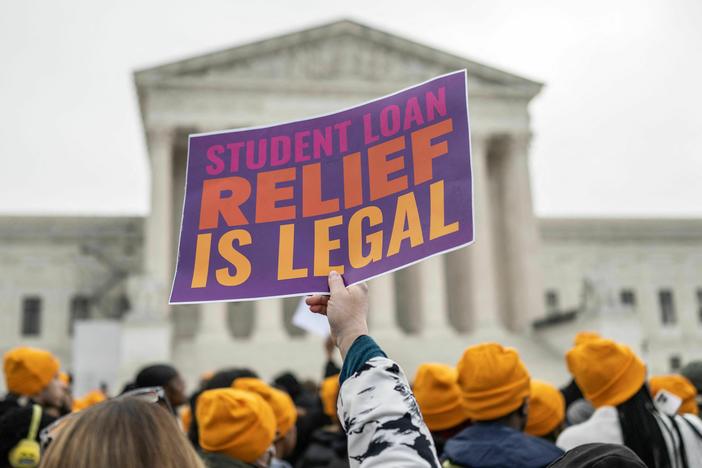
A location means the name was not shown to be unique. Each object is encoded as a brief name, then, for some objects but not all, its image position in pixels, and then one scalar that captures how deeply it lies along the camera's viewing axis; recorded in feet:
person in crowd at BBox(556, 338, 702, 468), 14.30
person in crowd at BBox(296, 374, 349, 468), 22.04
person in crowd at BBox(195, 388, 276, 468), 14.79
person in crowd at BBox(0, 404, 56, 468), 17.33
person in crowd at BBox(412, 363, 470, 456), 16.67
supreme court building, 109.60
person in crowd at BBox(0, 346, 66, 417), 20.42
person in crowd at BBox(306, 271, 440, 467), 7.54
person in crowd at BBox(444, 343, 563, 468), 13.70
